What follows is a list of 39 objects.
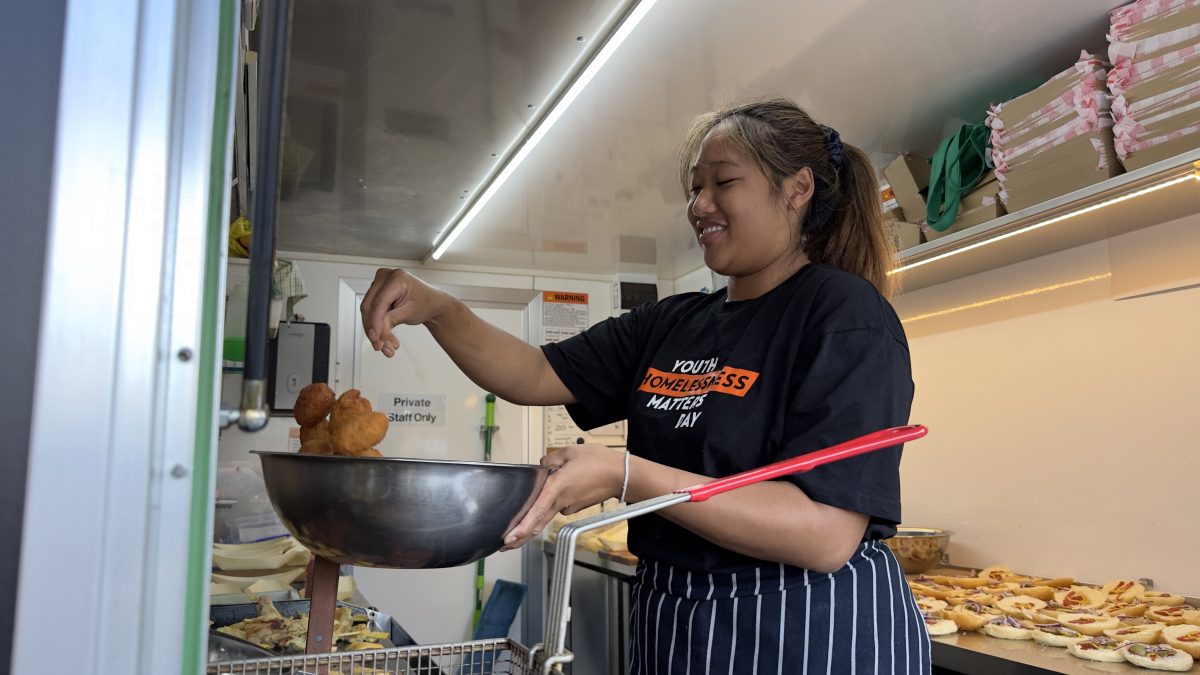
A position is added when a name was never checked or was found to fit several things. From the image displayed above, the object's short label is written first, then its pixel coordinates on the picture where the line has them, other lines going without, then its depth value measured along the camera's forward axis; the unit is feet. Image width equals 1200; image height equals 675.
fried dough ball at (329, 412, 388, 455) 3.37
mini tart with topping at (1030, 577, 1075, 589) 7.72
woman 3.41
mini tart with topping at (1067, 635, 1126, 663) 5.40
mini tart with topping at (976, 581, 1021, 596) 7.55
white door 13.69
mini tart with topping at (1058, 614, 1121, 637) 5.97
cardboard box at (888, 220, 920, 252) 8.58
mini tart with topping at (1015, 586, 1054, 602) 7.34
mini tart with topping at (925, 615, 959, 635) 6.13
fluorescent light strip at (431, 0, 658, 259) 6.55
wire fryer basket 2.80
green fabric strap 7.88
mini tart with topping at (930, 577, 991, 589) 7.98
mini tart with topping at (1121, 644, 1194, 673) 5.18
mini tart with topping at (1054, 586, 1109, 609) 6.97
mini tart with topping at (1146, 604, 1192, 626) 6.10
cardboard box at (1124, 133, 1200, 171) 5.97
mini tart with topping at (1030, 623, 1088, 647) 5.78
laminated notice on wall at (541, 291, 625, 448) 14.85
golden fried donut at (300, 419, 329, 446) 3.63
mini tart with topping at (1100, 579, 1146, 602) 6.89
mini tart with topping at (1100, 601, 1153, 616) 6.49
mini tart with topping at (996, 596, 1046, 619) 6.49
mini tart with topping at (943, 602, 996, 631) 6.29
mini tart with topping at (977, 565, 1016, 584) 8.23
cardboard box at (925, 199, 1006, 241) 7.61
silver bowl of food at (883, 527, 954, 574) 8.57
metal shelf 6.27
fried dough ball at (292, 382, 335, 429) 3.75
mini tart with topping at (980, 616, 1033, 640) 6.07
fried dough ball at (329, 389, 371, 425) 3.44
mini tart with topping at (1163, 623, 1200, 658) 5.40
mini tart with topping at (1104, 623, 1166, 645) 5.75
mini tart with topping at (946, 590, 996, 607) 7.04
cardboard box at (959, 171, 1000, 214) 7.62
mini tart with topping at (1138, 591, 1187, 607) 6.73
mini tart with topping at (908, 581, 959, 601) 7.32
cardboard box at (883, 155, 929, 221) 8.72
